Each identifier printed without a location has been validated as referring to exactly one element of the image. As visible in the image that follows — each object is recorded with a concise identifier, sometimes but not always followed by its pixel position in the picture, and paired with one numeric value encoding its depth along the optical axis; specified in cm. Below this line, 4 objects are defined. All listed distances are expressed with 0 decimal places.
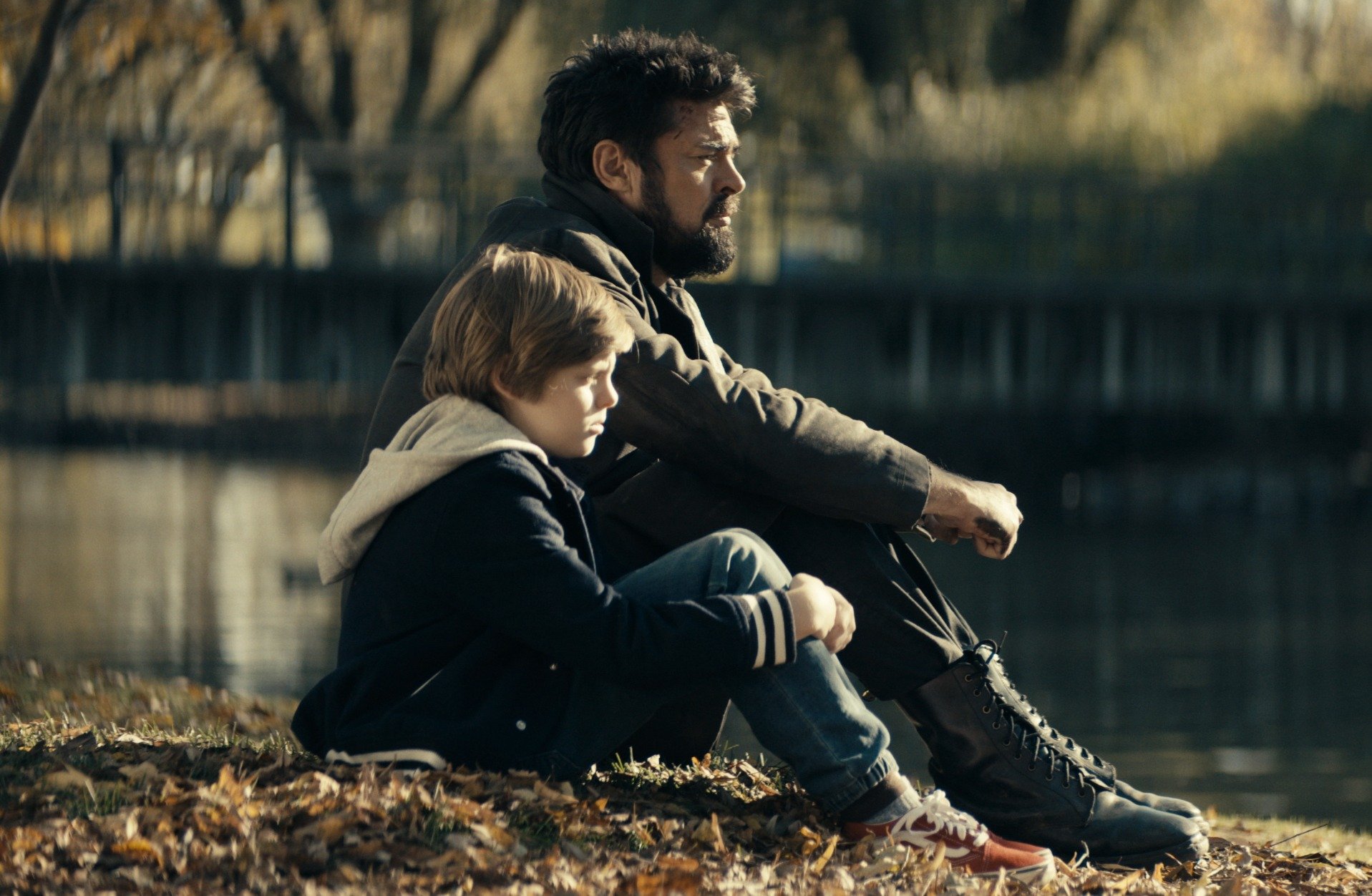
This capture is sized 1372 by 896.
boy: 736
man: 840
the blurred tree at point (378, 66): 5441
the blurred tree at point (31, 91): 1683
